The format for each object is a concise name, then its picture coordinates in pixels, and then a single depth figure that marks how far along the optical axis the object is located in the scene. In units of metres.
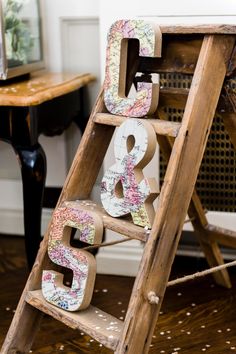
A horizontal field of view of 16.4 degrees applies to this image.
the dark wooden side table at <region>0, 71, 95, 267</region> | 2.10
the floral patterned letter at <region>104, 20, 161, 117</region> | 1.71
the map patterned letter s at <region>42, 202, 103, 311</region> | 1.75
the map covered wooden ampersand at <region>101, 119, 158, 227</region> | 1.69
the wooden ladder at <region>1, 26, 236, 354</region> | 1.64
